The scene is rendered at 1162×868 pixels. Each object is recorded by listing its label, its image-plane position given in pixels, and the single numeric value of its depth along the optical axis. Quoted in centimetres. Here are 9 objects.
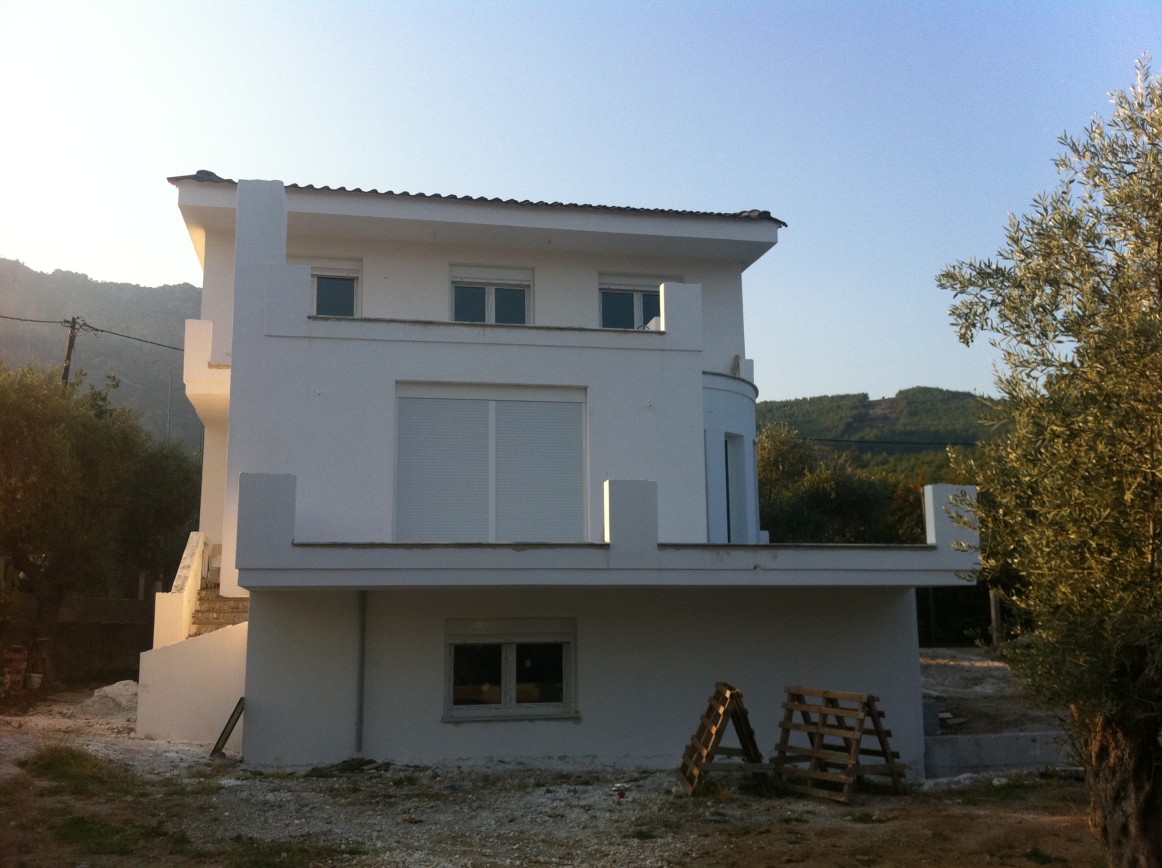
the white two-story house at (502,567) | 1342
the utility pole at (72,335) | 3506
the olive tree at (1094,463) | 726
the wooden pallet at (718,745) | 1188
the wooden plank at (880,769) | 1196
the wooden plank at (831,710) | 1203
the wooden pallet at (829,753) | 1180
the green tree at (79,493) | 2020
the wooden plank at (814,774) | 1170
